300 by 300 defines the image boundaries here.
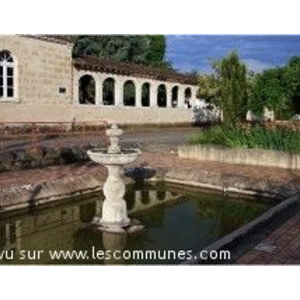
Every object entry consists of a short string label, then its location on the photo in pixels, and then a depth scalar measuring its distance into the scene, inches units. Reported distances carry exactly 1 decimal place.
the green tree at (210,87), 959.8
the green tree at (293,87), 812.7
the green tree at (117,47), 1122.0
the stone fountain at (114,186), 213.8
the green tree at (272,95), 813.1
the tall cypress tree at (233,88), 457.3
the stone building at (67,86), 620.0
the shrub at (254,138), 385.0
